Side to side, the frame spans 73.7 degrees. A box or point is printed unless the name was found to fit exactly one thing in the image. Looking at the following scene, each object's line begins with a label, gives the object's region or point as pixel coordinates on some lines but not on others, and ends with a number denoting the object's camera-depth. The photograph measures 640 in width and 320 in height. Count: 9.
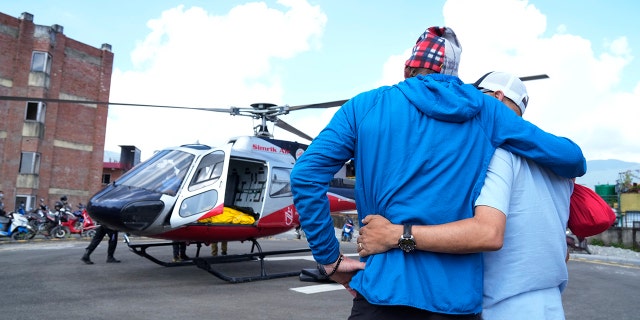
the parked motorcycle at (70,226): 14.16
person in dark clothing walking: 8.19
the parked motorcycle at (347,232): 16.19
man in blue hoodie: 1.40
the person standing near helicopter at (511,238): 1.40
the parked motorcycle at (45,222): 13.98
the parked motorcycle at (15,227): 12.77
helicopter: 6.21
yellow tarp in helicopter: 6.93
